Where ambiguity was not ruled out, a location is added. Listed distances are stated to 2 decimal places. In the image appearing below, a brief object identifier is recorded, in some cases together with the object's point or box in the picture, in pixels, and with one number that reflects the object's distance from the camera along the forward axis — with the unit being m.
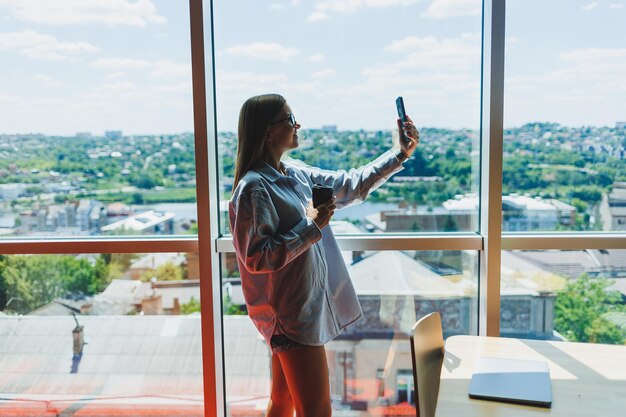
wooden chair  1.75
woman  1.87
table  1.53
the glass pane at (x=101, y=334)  2.62
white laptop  1.58
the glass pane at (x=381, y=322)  2.54
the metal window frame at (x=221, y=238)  2.38
